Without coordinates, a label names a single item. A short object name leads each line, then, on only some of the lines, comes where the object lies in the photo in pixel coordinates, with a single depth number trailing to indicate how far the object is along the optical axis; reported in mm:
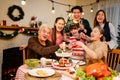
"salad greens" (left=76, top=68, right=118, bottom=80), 697
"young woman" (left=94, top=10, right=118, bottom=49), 1729
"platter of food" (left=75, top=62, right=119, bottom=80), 699
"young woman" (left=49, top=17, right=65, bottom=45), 1618
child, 1402
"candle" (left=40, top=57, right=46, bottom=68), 1154
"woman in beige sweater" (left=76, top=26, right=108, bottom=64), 1213
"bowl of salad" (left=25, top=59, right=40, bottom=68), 1121
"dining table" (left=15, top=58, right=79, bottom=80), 922
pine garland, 2330
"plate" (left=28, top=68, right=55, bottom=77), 939
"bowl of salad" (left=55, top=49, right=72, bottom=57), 1166
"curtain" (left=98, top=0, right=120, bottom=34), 2858
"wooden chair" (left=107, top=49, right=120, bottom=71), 1509
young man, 1761
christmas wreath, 2415
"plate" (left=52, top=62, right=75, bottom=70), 1119
